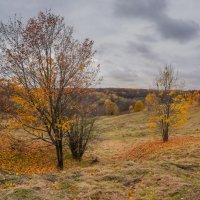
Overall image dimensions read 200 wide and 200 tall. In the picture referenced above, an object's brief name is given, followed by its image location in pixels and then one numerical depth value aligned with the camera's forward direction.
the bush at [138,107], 89.42
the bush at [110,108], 84.31
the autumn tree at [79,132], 21.91
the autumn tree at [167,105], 26.87
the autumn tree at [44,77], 16.22
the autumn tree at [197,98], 62.04
